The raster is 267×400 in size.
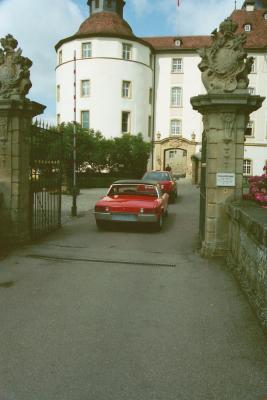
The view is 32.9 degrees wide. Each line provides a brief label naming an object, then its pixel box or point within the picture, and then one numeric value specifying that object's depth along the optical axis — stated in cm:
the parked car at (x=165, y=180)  2088
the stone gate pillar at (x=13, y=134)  962
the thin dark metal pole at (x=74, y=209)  1555
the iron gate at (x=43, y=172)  1034
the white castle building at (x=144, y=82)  4466
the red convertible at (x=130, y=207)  1174
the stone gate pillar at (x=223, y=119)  855
